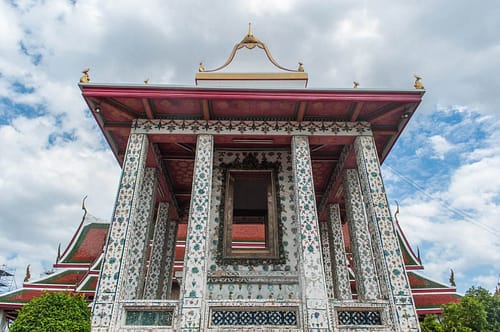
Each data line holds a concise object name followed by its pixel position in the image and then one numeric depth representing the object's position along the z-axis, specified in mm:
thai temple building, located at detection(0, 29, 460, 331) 5871
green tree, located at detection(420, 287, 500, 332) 5348
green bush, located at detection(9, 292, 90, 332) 4246
